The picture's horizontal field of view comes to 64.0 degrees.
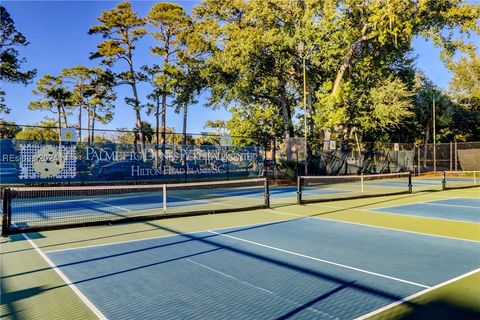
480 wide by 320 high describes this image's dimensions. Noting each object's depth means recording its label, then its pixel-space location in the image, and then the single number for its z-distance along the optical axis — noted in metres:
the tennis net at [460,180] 21.58
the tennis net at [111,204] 9.55
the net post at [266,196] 12.55
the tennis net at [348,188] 15.60
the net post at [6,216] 7.98
